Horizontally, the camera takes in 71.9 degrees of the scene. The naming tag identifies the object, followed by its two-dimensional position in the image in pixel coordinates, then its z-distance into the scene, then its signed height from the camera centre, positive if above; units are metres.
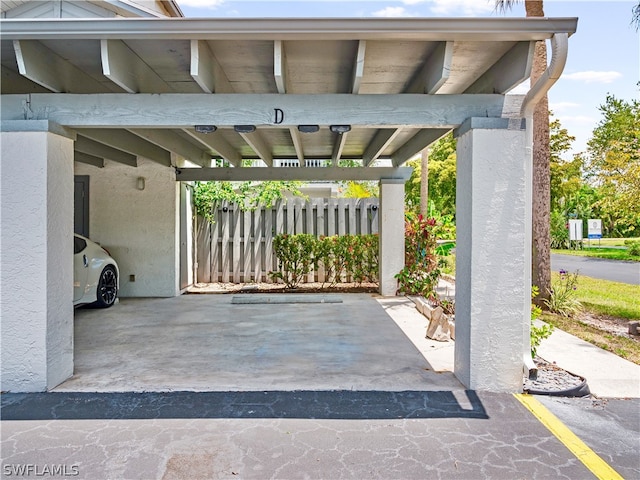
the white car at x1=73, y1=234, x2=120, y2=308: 7.22 -0.72
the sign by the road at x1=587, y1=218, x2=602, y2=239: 27.70 +0.65
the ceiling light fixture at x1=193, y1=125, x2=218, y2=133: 4.06 +1.00
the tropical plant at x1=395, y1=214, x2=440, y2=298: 9.00 -0.48
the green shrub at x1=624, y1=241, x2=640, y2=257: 22.04 -0.52
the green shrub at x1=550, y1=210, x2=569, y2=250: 27.91 +0.51
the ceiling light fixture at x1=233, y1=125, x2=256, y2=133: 4.06 +1.00
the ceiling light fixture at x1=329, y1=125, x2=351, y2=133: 4.06 +1.00
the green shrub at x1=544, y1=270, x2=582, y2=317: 7.64 -1.13
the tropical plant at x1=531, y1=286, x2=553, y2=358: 4.22 -0.93
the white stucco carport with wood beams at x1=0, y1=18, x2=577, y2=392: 3.71 +1.03
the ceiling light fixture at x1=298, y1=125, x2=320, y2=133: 4.06 +1.00
